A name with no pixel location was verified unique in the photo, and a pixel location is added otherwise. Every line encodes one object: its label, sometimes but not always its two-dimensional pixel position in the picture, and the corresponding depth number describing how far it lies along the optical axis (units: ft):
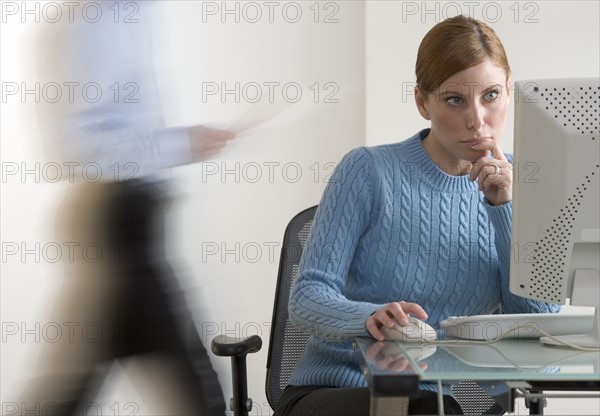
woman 7.43
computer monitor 6.61
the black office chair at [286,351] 7.57
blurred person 10.11
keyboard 6.87
